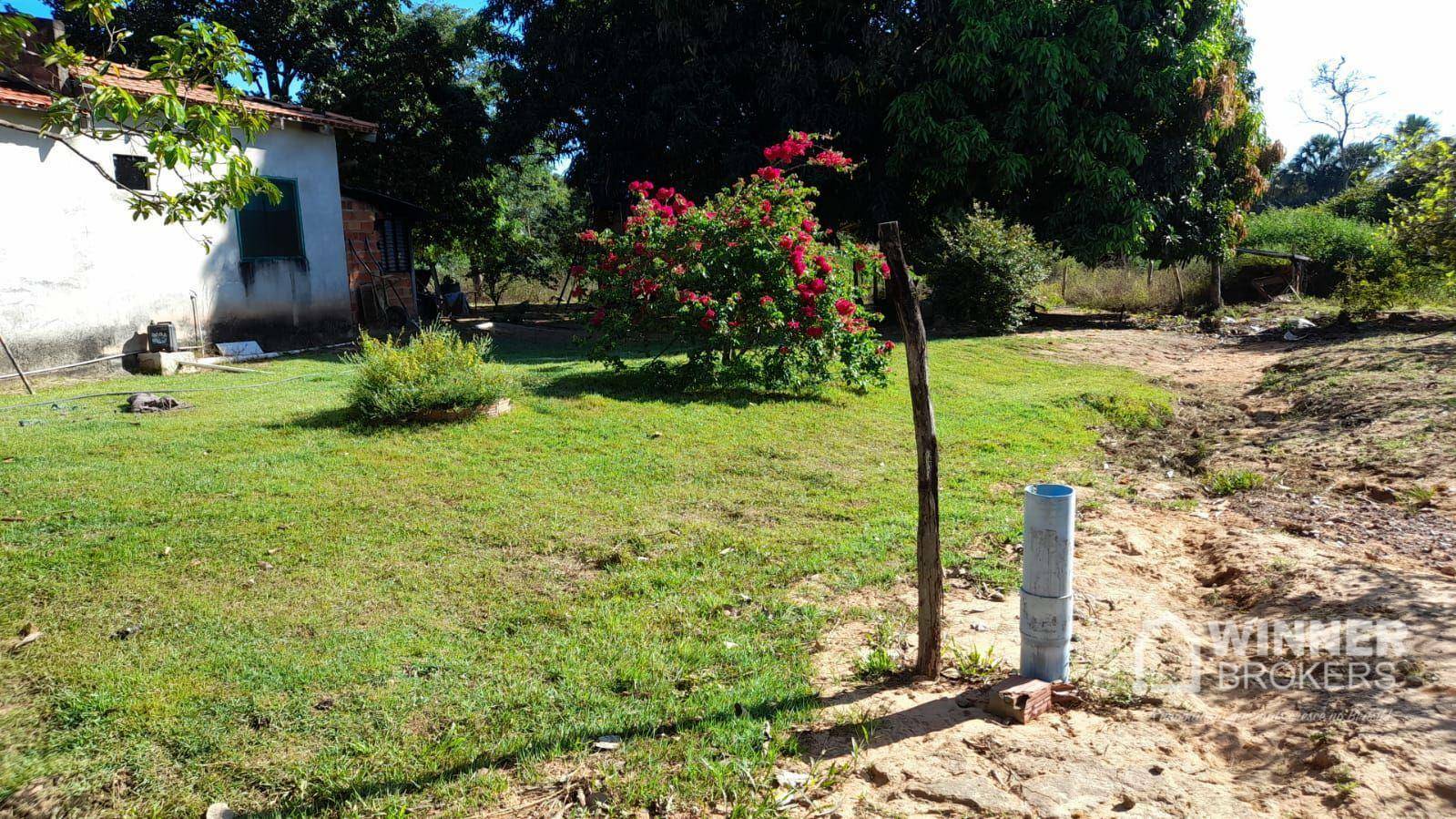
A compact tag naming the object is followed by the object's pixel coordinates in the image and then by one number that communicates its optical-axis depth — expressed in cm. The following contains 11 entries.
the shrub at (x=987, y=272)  1675
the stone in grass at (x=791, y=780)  297
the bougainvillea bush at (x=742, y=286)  941
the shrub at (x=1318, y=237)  2180
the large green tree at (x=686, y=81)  1655
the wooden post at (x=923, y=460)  350
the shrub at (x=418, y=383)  768
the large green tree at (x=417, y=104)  2133
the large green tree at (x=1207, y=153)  1686
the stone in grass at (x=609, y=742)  318
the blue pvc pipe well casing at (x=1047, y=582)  344
